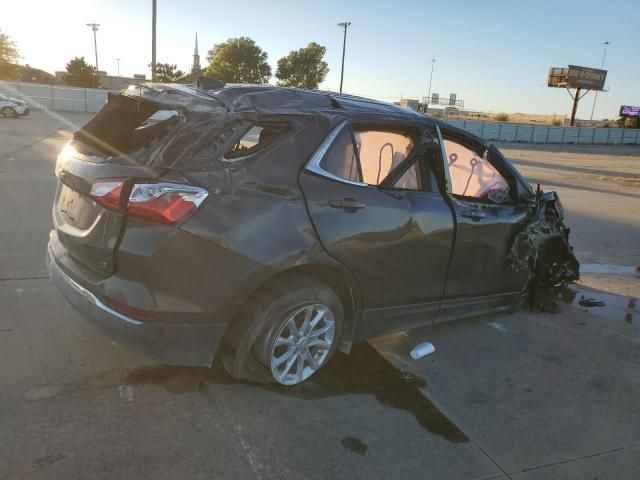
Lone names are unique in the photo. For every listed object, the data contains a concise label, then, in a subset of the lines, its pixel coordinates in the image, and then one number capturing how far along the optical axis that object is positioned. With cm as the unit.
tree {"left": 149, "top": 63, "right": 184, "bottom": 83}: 7444
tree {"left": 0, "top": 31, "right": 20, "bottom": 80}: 5644
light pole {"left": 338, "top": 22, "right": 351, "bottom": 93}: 5501
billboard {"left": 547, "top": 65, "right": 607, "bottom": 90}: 7000
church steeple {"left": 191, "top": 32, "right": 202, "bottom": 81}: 9112
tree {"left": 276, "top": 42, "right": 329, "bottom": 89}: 6519
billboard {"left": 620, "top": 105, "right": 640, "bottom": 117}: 6644
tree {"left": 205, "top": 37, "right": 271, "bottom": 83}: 6862
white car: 2414
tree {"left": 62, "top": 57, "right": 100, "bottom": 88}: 5709
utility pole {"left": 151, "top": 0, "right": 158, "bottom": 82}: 2697
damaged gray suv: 258
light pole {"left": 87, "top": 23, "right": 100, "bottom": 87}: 8099
